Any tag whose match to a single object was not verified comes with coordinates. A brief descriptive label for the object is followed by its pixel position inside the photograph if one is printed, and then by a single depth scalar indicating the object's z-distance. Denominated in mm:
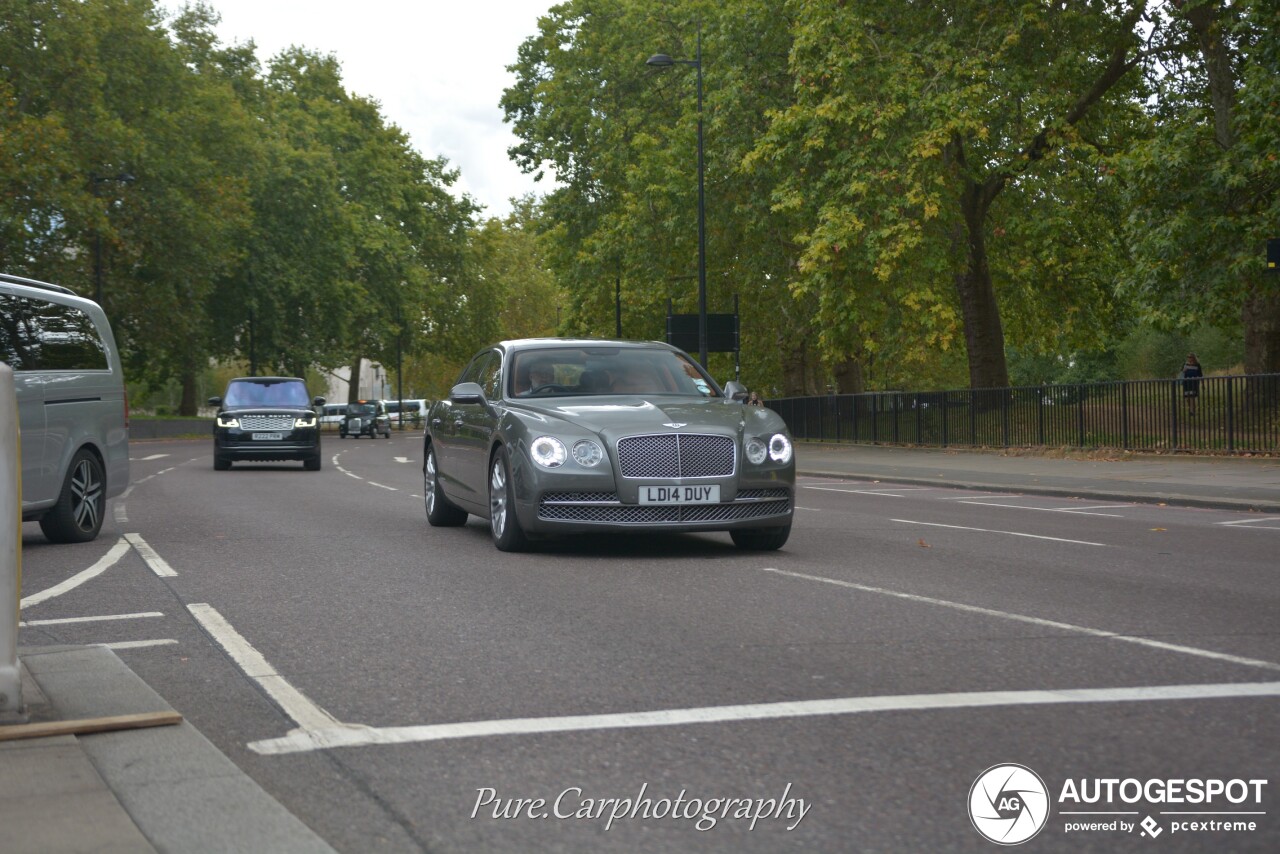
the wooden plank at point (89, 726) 4828
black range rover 28562
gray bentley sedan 10680
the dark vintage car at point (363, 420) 71938
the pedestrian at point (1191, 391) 25859
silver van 11883
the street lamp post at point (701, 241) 34469
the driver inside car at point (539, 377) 12242
